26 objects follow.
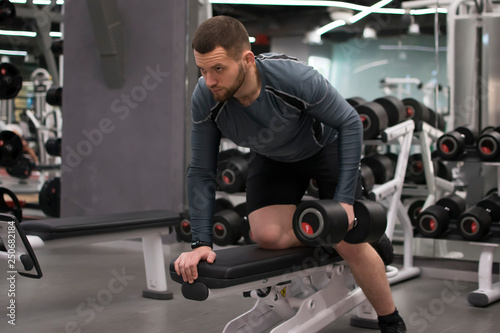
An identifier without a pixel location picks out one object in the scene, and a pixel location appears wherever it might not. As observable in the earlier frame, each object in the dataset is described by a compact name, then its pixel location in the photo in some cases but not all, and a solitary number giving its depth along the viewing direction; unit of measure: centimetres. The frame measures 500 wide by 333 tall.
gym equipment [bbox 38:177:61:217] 540
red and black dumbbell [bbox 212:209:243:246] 381
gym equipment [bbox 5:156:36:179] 611
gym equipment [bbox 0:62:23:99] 443
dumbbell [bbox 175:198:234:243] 402
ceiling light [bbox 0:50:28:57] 591
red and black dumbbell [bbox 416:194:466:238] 339
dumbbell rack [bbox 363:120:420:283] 342
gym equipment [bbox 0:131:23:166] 454
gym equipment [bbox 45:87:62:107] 514
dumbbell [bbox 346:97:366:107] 382
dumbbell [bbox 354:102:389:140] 347
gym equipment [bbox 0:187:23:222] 456
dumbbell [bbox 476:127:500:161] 326
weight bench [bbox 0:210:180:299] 236
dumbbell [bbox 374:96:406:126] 366
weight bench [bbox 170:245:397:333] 183
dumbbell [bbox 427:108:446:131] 390
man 180
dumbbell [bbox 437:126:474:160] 344
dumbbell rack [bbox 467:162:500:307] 300
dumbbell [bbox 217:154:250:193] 386
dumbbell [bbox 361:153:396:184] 363
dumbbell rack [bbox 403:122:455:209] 385
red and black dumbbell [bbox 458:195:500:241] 320
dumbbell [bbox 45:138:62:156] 528
